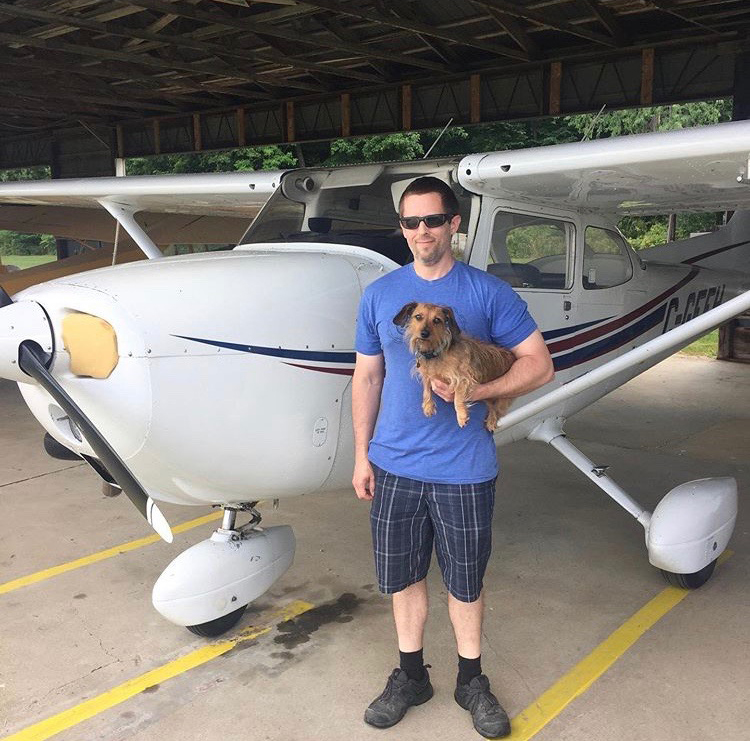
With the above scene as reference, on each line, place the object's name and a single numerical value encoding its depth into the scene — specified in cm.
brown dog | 232
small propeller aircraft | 257
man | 250
